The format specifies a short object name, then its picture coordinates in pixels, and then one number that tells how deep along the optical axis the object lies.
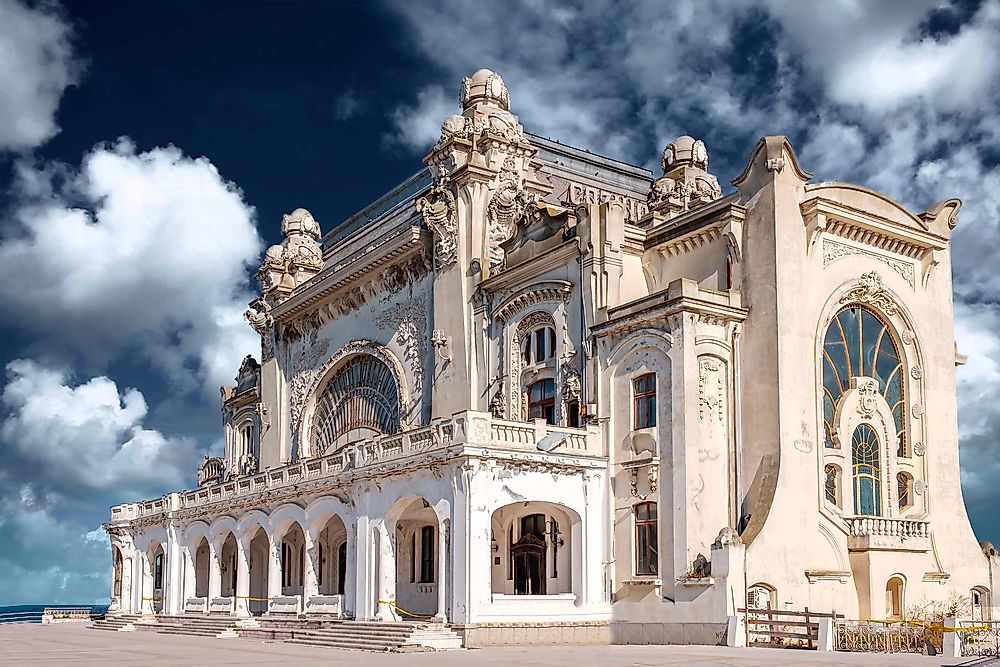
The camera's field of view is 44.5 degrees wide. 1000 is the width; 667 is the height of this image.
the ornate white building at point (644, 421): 33.50
